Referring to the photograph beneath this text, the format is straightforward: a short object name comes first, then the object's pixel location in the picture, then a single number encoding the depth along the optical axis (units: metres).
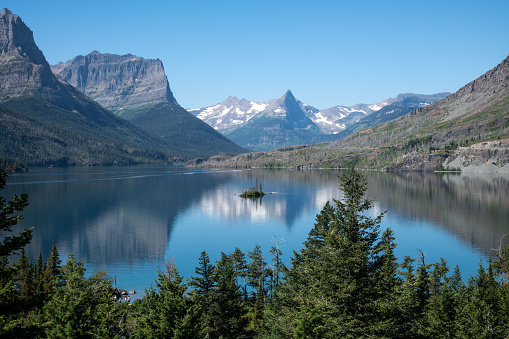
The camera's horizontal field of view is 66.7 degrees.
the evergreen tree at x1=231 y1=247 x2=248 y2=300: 62.66
